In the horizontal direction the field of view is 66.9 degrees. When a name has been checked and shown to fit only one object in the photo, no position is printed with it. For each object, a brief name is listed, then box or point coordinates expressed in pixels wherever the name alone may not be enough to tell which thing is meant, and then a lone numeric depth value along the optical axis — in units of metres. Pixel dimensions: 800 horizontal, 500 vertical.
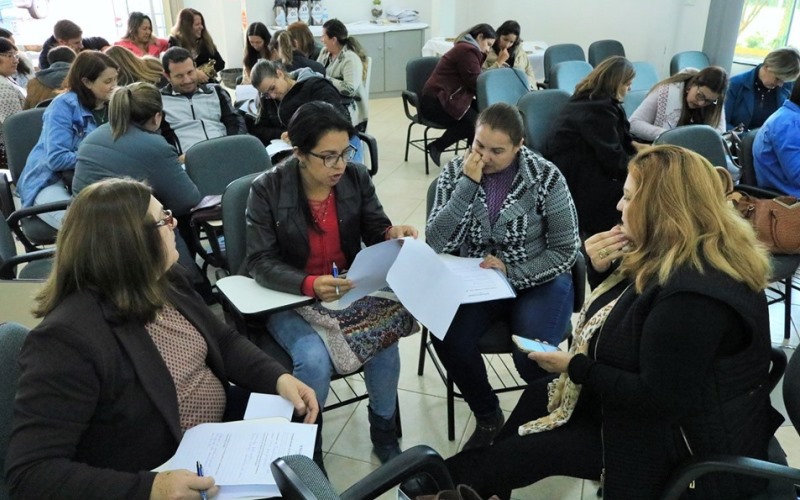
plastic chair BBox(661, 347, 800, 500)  1.22
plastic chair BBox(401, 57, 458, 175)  5.33
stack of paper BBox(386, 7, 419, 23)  7.82
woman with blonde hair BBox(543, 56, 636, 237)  3.07
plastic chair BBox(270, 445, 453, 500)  0.92
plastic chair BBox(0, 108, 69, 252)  2.79
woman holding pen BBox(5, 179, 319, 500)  1.12
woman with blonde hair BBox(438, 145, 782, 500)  1.27
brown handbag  2.38
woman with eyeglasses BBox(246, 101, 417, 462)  1.82
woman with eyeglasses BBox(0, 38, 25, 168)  3.94
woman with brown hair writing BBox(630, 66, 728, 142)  3.41
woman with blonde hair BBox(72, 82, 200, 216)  2.52
